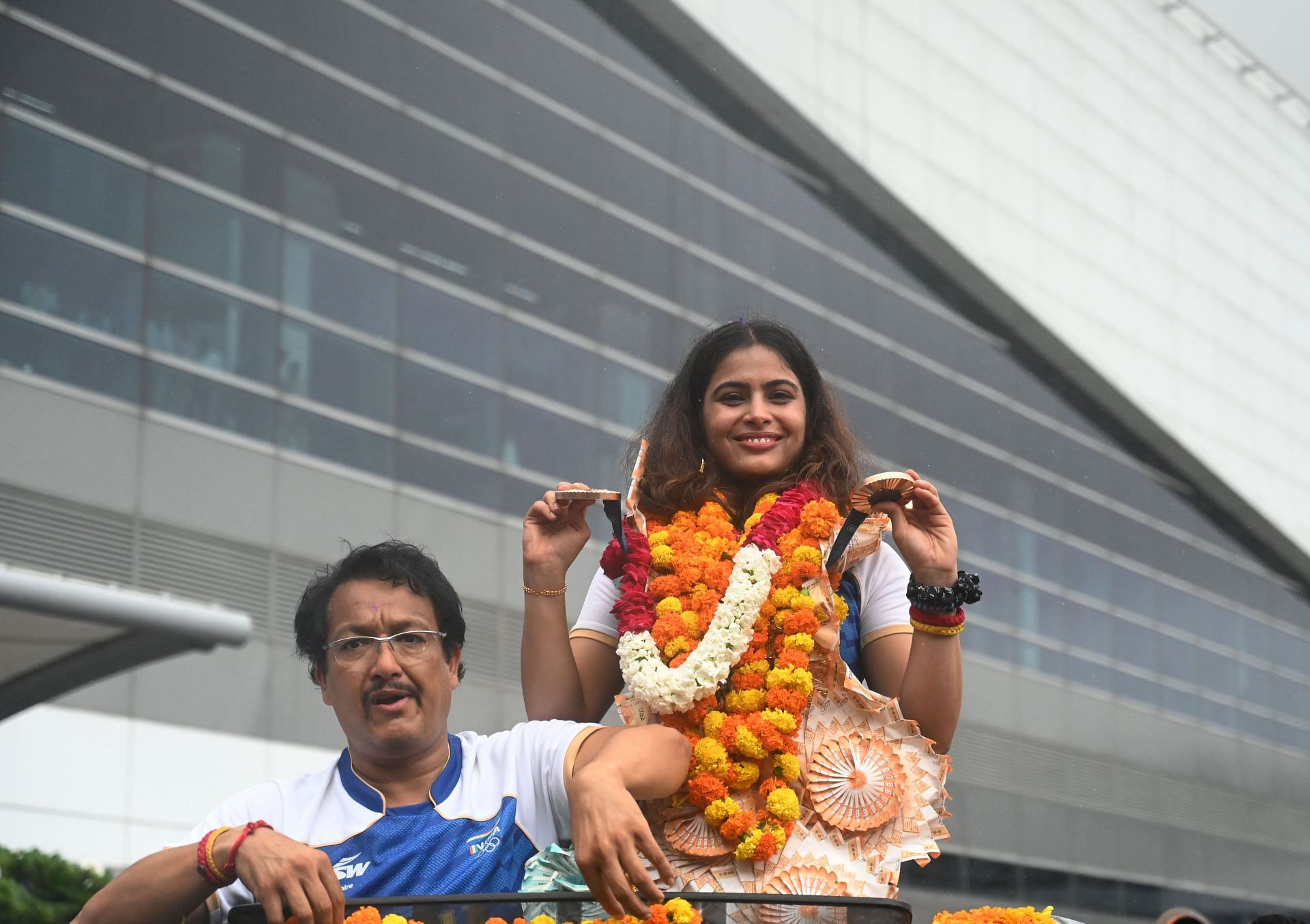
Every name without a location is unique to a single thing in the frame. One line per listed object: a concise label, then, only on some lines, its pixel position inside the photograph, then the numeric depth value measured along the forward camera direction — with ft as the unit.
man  17.79
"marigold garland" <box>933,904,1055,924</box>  16.62
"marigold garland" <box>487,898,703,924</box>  14.47
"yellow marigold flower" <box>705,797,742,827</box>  19.65
